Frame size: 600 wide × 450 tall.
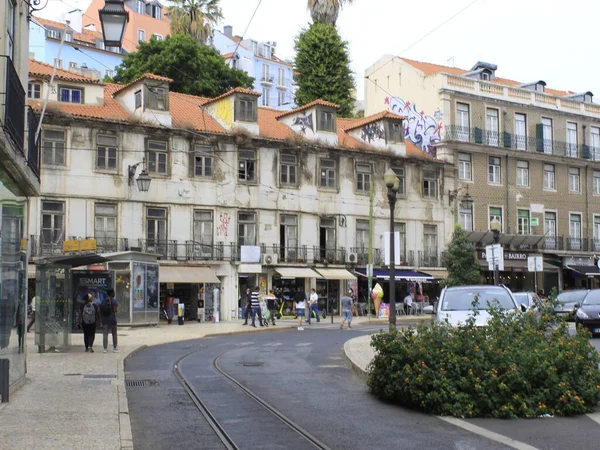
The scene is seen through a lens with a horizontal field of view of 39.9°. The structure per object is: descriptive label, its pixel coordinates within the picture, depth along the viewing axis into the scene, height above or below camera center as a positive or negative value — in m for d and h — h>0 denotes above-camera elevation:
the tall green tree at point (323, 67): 58.31 +14.53
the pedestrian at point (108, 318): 21.80 -1.19
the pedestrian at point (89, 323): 21.41 -1.29
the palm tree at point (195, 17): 55.75 +17.36
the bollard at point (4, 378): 12.01 -1.52
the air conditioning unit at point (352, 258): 44.97 +0.74
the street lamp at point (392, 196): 20.33 +1.89
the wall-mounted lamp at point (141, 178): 37.03 +4.28
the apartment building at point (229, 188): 37.84 +4.26
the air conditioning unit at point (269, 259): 41.88 +0.64
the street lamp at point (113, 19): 13.68 +4.21
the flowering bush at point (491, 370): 11.55 -1.42
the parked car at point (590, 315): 24.08 -1.30
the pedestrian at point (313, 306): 36.72 -1.52
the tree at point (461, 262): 45.25 +0.50
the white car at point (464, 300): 17.62 -0.65
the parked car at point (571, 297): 29.32 -0.98
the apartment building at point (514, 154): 50.16 +7.37
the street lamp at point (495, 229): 29.02 +1.55
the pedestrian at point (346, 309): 32.88 -1.48
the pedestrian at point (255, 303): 33.50 -1.26
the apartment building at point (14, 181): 11.76 +1.51
